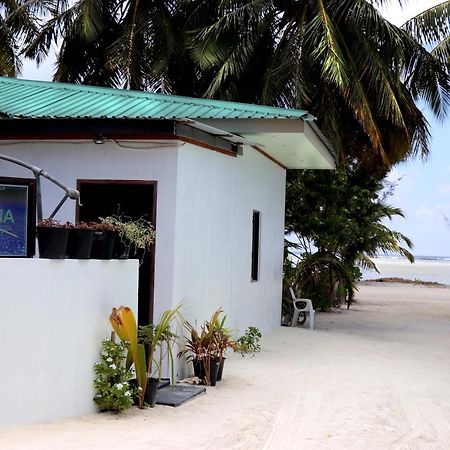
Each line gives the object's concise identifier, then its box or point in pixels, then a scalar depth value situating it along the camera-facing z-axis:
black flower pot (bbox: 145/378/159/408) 7.89
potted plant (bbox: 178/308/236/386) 9.38
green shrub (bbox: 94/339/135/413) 7.42
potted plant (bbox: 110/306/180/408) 7.59
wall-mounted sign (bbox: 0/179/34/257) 7.85
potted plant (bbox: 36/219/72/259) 7.14
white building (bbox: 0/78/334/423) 9.70
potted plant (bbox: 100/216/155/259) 8.06
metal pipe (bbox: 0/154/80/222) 7.51
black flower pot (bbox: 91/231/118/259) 7.64
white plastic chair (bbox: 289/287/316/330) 16.39
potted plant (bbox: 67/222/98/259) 7.36
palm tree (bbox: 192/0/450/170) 19.72
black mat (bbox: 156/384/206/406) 8.18
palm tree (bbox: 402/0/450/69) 22.09
